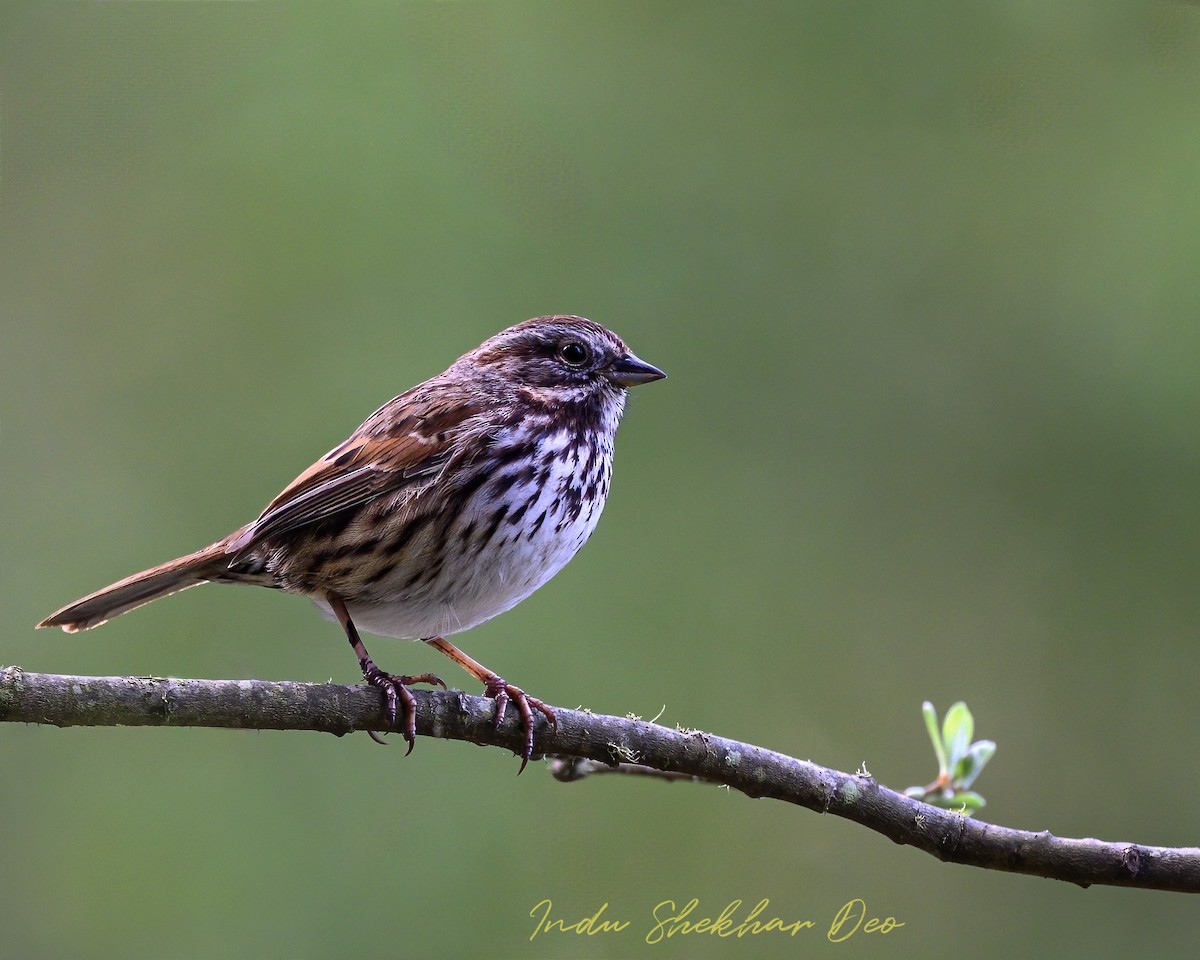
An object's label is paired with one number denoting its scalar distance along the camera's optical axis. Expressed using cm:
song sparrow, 718
